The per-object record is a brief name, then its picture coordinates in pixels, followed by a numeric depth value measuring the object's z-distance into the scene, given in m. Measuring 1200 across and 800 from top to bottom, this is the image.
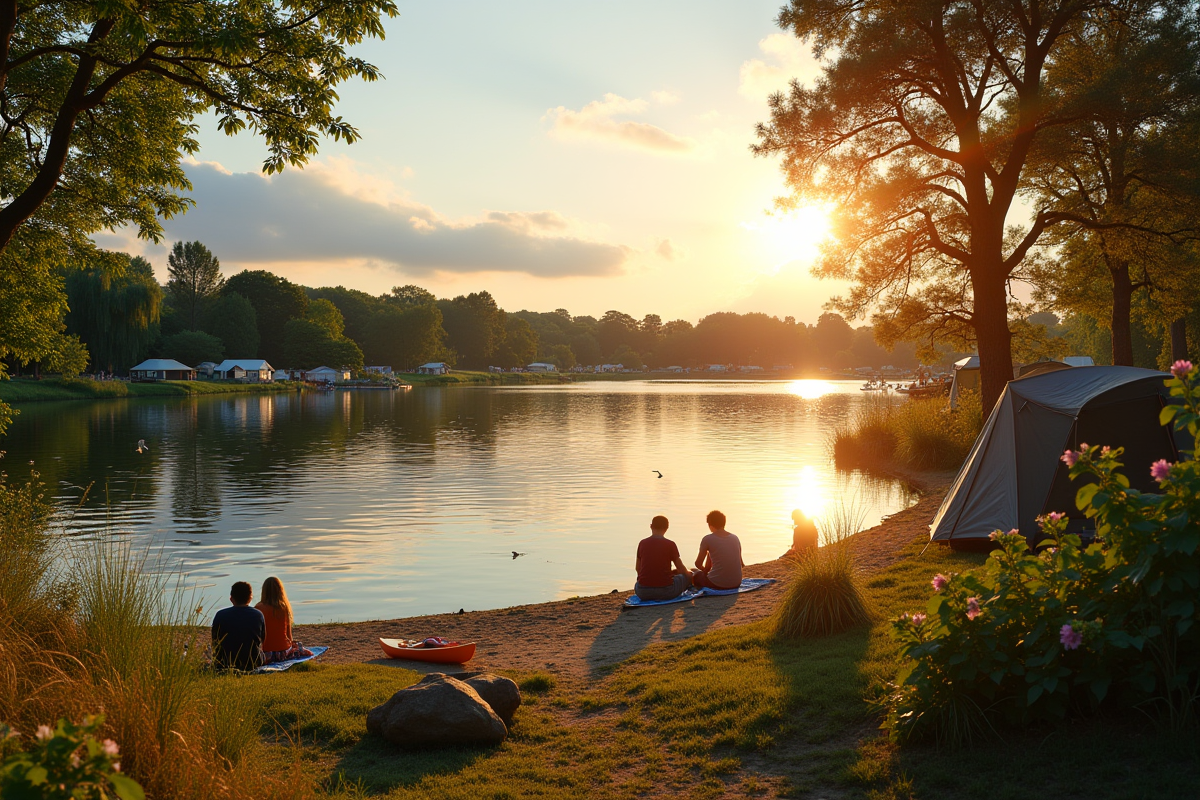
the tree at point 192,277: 113.06
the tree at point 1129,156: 15.16
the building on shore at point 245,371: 98.25
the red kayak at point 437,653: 8.73
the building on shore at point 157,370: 88.69
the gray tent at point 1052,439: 10.50
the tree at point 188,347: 96.89
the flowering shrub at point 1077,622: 4.29
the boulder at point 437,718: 5.96
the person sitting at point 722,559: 11.45
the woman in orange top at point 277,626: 8.63
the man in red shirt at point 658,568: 11.23
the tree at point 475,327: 147.62
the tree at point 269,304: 110.19
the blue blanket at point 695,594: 11.33
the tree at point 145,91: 8.38
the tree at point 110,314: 76.50
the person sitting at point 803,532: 11.67
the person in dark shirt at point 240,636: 8.11
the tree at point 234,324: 102.06
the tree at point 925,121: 15.97
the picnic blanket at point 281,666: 8.25
